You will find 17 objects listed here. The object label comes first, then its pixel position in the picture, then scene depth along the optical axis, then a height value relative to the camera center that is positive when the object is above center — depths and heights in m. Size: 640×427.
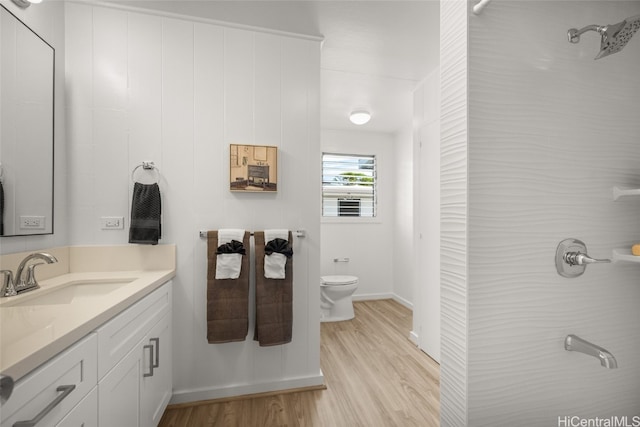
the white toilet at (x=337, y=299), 3.23 -0.99
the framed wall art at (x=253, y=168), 1.87 +0.33
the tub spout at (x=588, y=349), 0.75 -0.40
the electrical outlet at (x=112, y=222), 1.72 -0.04
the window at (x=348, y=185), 4.05 +0.46
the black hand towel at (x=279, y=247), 1.83 -0.21
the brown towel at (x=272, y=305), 1.84 -0.60
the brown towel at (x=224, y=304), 1.77 -0.57
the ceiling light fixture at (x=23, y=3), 1.33 +1.05
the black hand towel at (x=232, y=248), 1.76 -0.20
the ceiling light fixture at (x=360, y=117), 3.25 +1.18
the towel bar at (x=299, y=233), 1.99 -0.12
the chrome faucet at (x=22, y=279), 1.18 -0.28
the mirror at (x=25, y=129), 1.26 +0.44
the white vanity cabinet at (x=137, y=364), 1.02 -0.67
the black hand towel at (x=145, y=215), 1.69 +0.01
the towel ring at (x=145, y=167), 1.74 +0.32
